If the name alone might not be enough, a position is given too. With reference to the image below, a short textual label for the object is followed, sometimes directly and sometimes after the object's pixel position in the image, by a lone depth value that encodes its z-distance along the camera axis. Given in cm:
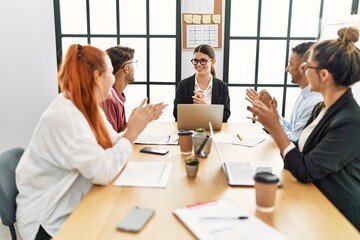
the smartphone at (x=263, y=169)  151
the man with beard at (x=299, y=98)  216
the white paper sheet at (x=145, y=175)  136
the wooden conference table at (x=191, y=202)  99
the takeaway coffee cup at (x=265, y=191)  111
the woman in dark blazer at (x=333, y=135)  134
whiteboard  314
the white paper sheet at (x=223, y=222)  96
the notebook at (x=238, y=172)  136
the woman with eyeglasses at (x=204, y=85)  287
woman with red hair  122
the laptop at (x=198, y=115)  226
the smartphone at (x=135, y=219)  100
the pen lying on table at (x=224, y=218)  105
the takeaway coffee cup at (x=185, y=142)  172
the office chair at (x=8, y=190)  136
